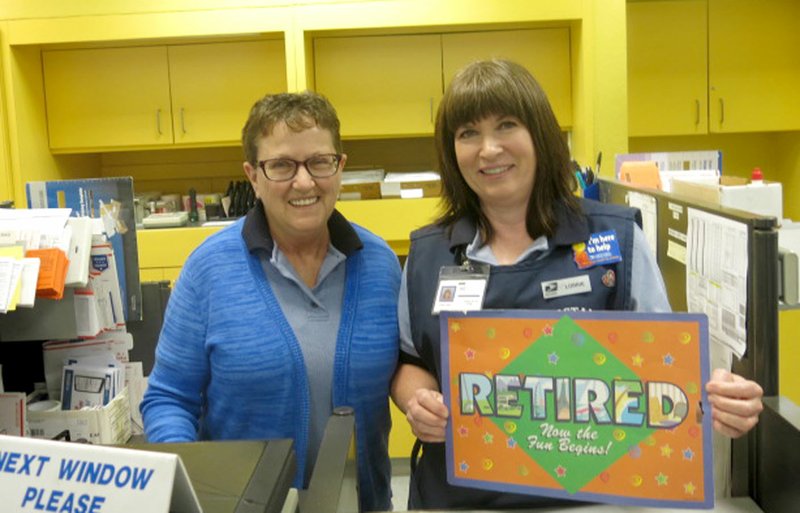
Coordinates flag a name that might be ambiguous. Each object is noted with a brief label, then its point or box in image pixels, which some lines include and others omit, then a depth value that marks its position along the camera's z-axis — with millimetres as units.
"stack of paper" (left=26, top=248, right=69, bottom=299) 1653
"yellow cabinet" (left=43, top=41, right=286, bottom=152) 3627
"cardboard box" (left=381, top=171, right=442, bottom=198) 3424
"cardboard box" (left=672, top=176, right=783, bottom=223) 1564
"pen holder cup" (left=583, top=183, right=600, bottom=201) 2348
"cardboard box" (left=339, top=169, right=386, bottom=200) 3434
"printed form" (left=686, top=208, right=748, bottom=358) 1151
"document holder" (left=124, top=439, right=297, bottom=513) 641
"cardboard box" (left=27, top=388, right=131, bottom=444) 1893
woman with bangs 1236
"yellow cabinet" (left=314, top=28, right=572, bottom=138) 3529
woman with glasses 1375
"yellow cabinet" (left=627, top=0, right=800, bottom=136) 3598
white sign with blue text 554
